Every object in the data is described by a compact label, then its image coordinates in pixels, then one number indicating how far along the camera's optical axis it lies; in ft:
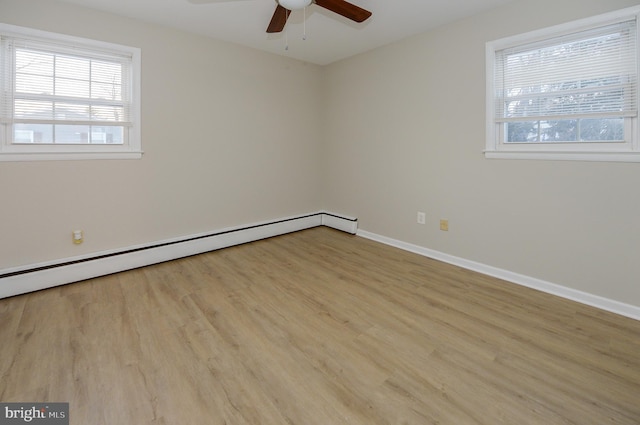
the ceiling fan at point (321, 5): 6.96
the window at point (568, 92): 7.02
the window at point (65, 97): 8.05
